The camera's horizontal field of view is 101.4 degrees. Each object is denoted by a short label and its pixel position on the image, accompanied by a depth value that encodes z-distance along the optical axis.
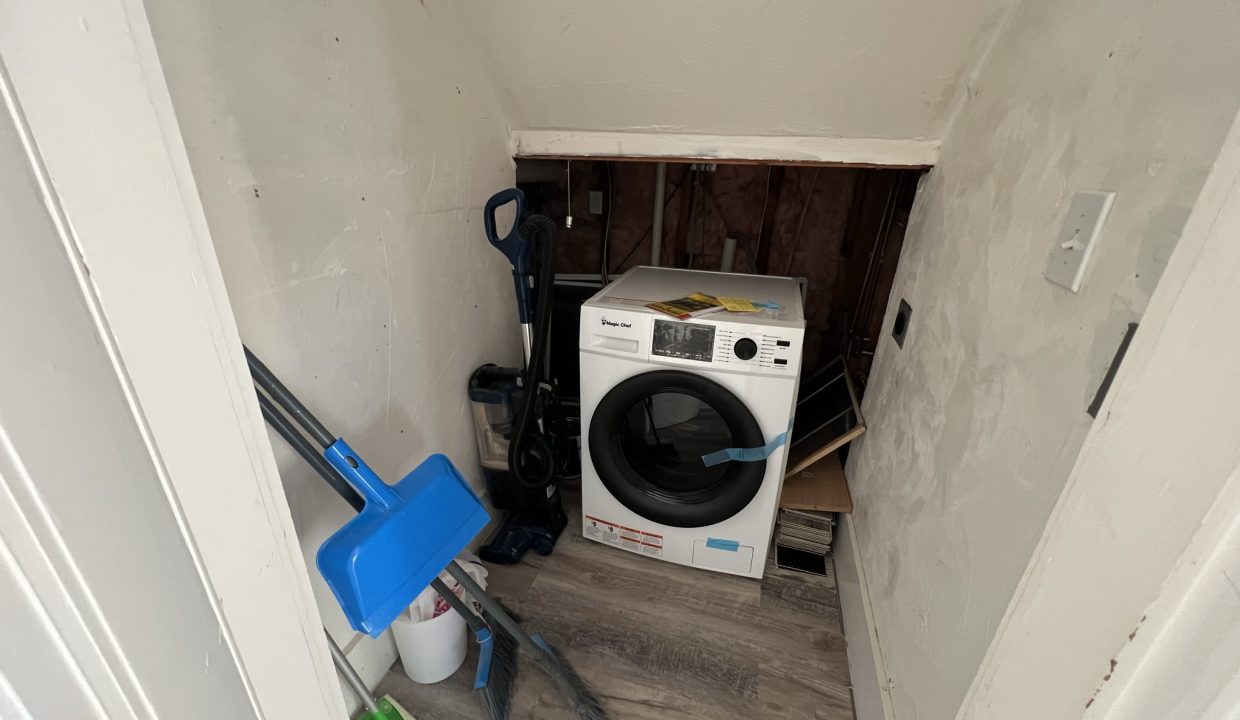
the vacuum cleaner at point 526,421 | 1.30
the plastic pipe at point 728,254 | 2.03
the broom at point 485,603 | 0.79
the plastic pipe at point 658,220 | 1.91
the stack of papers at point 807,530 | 1.62
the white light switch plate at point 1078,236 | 0.62
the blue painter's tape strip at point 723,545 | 1.49
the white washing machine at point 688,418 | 1.28
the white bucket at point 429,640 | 1.16
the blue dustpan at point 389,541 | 0.81
